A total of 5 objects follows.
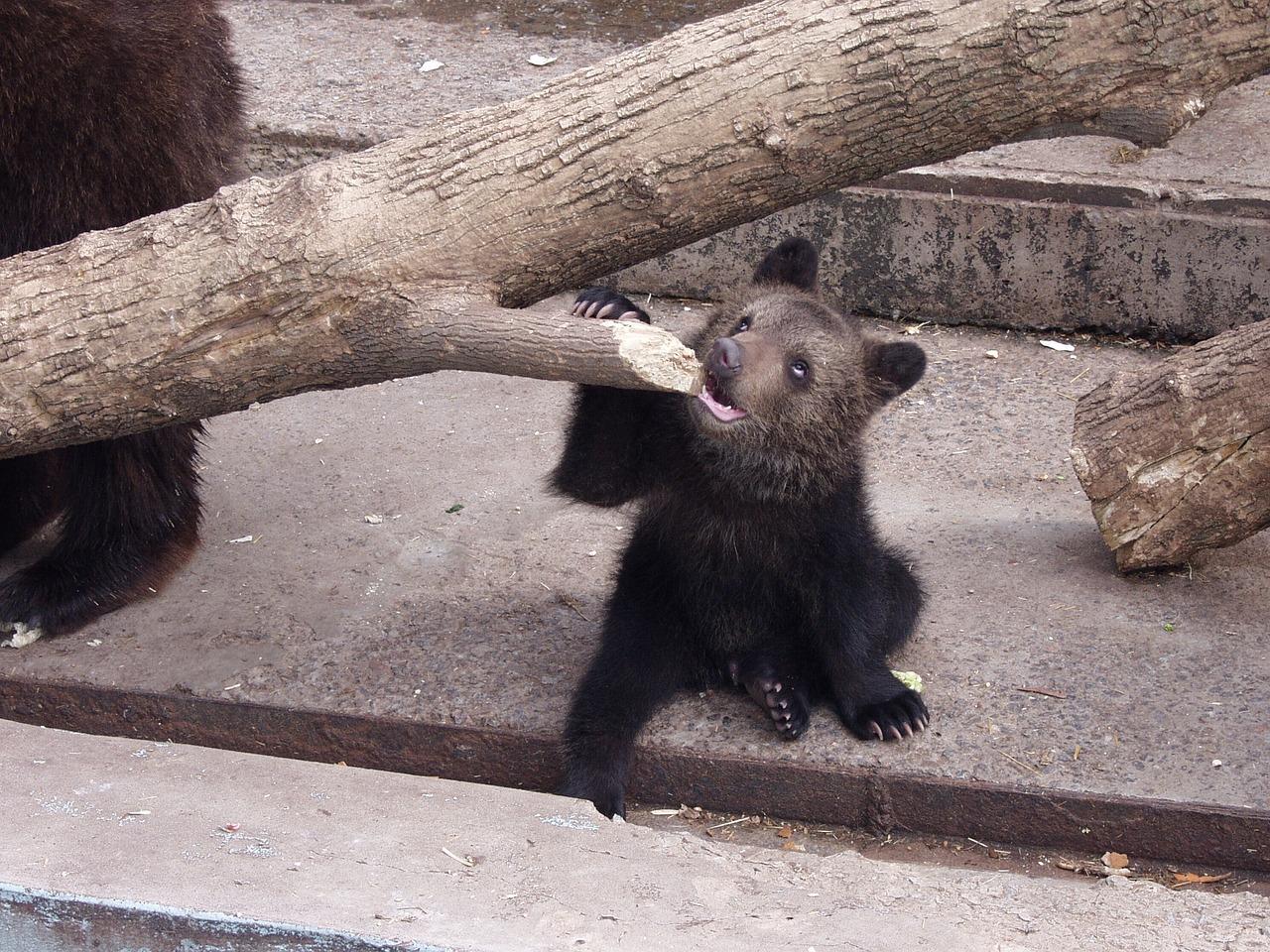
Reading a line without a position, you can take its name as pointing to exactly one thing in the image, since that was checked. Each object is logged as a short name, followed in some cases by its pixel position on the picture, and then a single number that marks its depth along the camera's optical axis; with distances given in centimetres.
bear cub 881
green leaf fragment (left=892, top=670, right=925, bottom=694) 925
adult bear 883
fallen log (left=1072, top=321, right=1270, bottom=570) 954
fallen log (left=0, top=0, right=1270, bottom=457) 668
